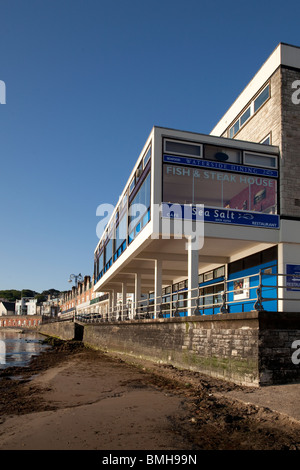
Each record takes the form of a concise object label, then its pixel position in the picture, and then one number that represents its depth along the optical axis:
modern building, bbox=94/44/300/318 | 16.88
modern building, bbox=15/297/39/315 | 152.75
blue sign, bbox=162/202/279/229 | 16.72
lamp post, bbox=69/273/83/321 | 60.50
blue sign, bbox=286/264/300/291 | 16.12
